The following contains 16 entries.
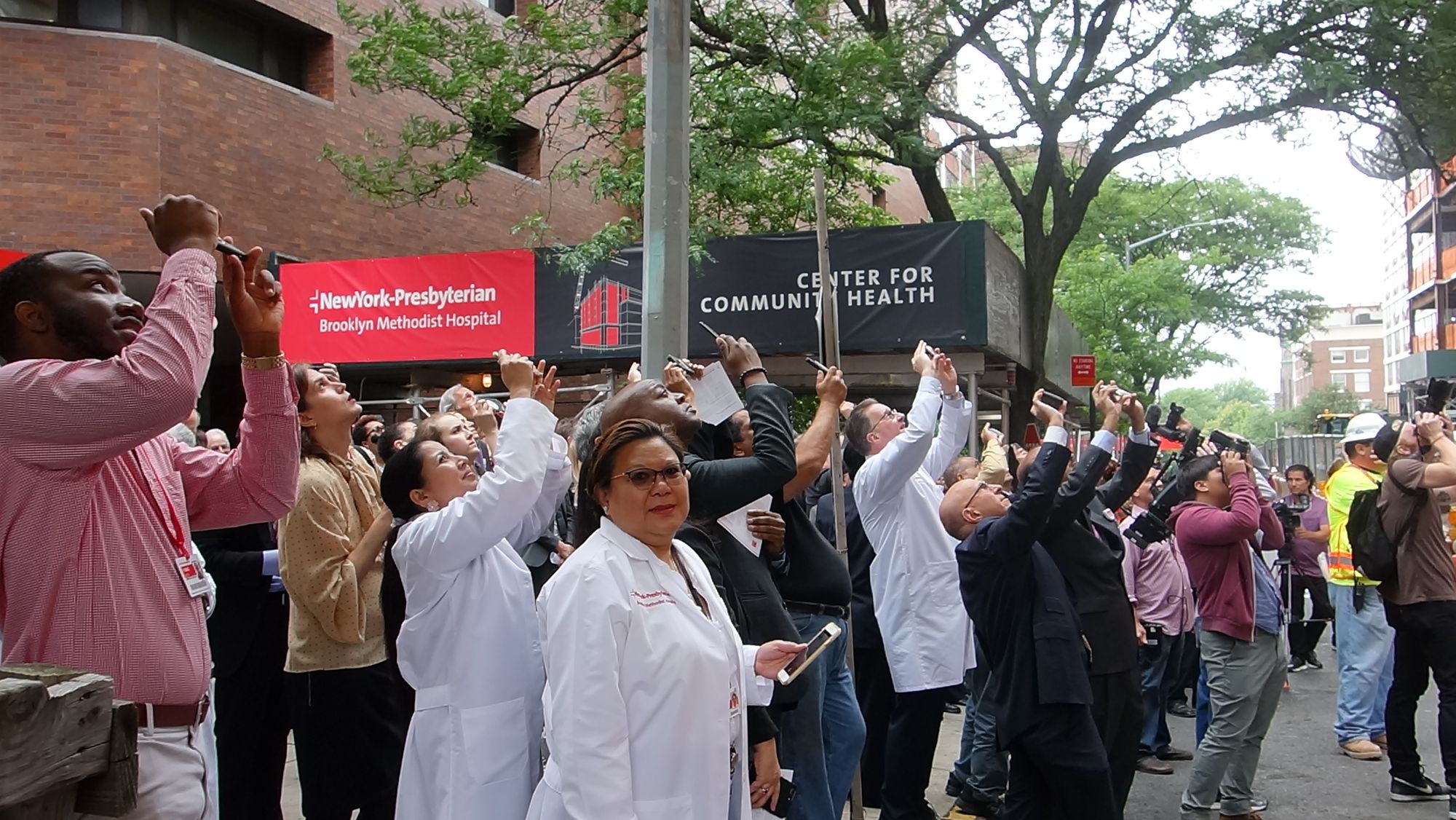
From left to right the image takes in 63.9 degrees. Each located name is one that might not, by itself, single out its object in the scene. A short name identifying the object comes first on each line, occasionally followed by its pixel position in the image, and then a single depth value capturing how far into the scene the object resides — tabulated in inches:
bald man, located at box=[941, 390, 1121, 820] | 183.8
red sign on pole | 638.5
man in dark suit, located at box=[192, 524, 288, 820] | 195.0
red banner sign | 510.0
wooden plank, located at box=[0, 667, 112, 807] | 70.4
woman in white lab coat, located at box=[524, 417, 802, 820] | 109.1
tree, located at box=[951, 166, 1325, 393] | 1138.7
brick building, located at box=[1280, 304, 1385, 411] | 4466.0
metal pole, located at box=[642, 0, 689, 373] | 202.5
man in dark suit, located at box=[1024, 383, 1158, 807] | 203.2
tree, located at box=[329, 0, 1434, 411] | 460.1
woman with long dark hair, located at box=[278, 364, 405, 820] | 182.4
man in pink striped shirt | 93.9
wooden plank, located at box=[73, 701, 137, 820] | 79.2
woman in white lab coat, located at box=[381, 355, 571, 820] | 147.6
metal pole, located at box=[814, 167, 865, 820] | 196.5
